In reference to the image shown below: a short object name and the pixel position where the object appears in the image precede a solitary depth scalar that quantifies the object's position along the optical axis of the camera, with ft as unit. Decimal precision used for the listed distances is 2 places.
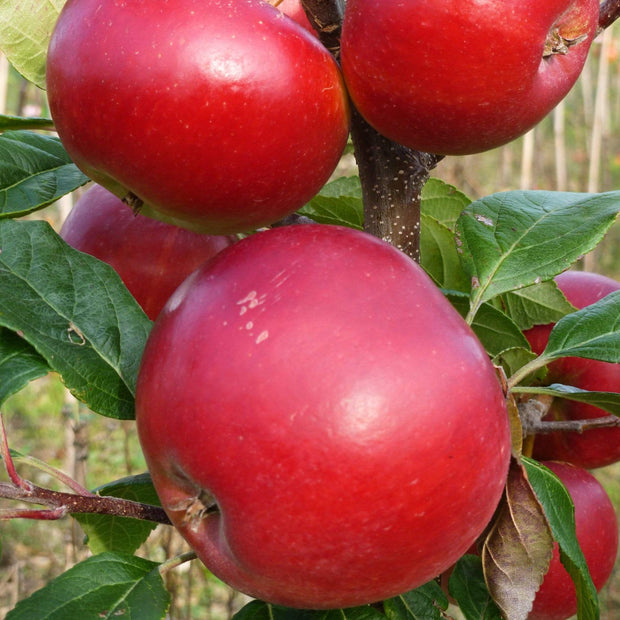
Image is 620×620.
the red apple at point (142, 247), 1.81
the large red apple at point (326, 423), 1.52
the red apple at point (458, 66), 1.57
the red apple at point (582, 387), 1.97
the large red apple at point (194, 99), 1.56
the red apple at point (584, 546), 1.90
